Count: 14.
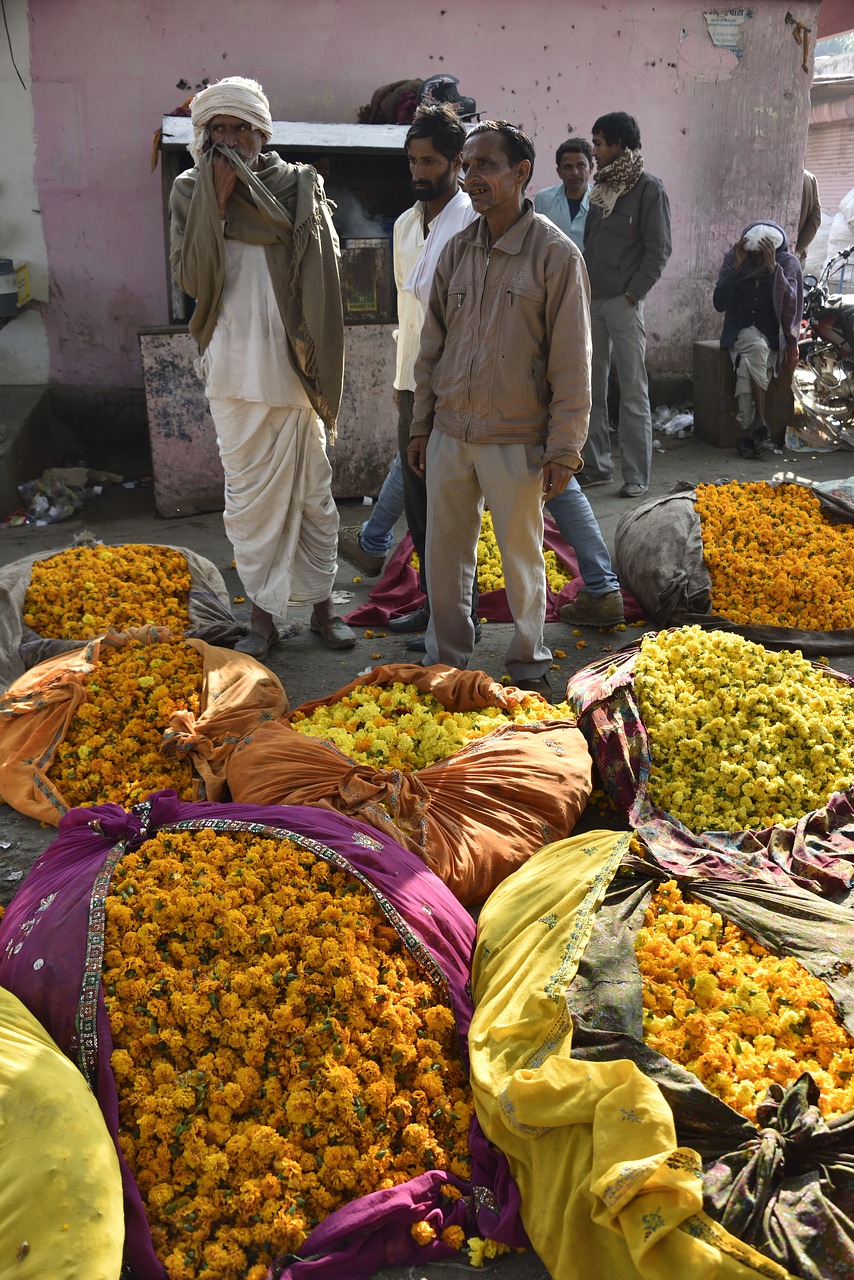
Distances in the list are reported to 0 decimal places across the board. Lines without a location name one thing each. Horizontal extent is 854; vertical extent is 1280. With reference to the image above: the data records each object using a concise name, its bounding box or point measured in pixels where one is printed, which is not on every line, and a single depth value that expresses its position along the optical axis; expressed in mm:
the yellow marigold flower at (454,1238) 2303
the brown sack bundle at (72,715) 3836
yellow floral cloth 1985
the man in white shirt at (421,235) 4527
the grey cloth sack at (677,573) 5168
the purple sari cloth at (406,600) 5629
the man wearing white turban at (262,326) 4473
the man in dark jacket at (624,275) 7422
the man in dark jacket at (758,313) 8812
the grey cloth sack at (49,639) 4605
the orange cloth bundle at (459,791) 3311
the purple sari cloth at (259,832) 2258
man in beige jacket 4039
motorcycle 9602
